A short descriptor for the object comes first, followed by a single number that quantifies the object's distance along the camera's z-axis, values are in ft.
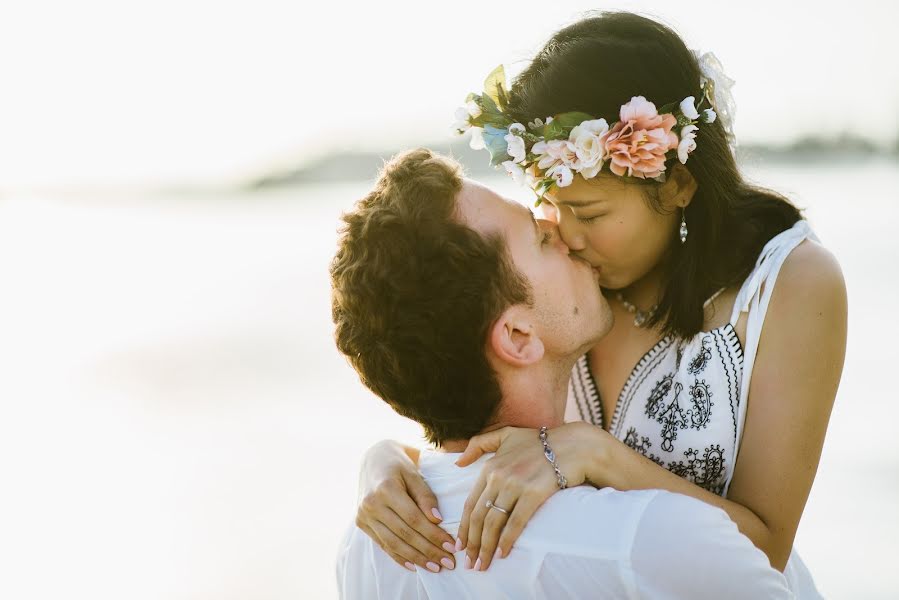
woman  8.41
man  7.48
